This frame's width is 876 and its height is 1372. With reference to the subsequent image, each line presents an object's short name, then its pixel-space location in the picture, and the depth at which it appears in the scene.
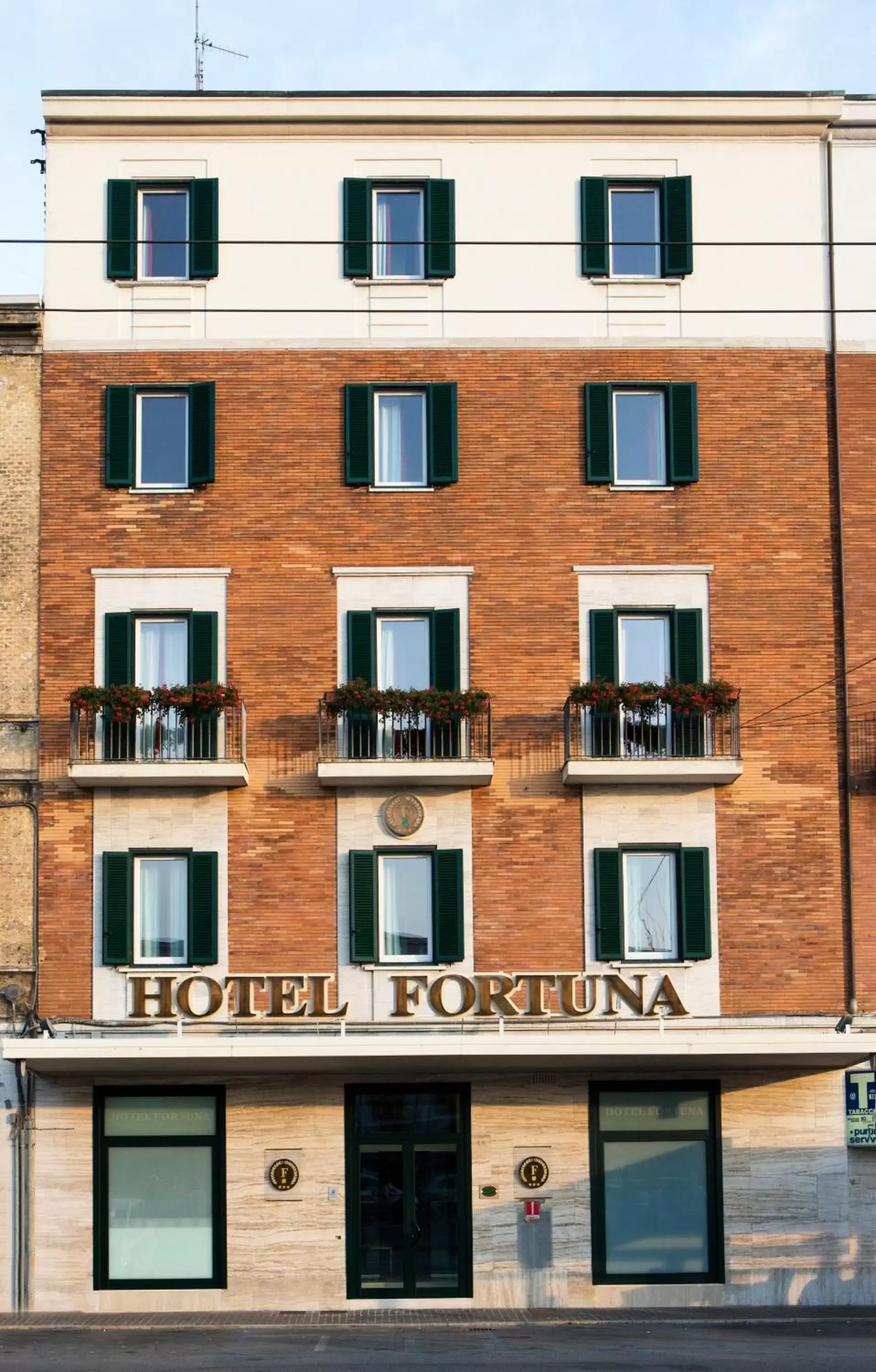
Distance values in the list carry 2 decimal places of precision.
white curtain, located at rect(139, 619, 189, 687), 32.19
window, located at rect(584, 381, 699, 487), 32.53
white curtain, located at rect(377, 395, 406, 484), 32.78
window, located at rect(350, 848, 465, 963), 31.16
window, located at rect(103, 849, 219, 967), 31.08
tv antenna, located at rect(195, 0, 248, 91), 37.25
